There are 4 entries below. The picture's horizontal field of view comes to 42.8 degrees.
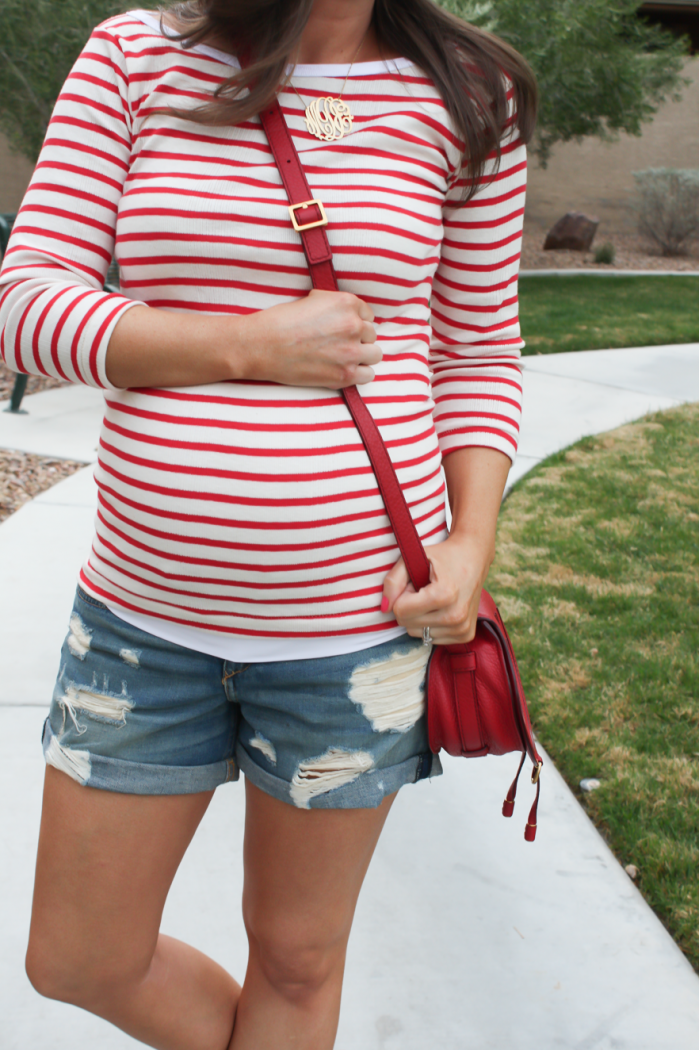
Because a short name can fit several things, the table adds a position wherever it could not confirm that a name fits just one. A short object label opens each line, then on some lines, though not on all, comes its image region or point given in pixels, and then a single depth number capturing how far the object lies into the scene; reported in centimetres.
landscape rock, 1455
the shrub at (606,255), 1375
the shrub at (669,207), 1438
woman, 109
